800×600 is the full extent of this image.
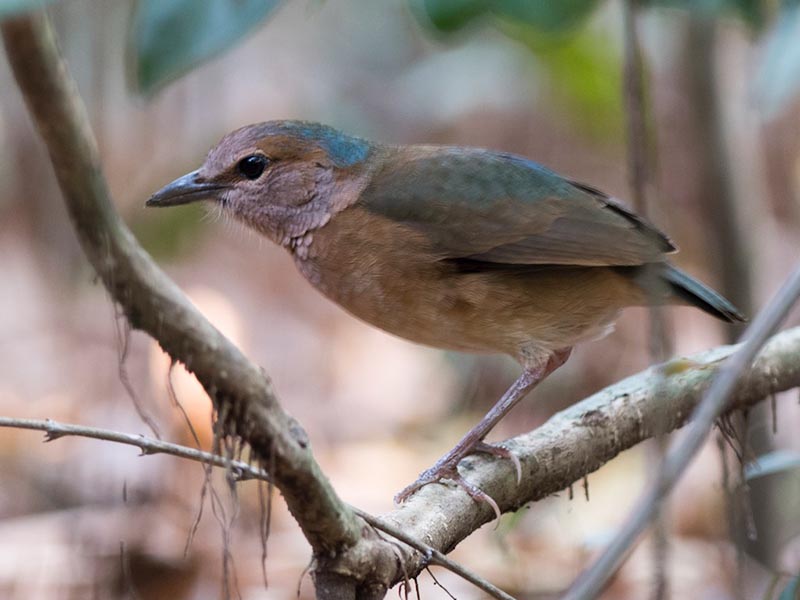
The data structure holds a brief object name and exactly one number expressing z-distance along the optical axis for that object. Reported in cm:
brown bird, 652
